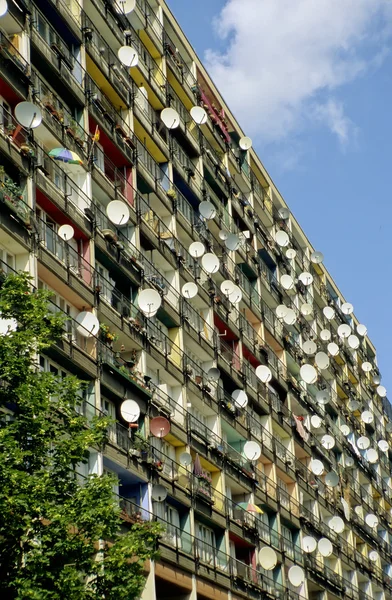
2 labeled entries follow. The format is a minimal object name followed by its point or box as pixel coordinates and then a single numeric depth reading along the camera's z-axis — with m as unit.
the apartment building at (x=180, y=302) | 41.66
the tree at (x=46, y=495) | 26.20
